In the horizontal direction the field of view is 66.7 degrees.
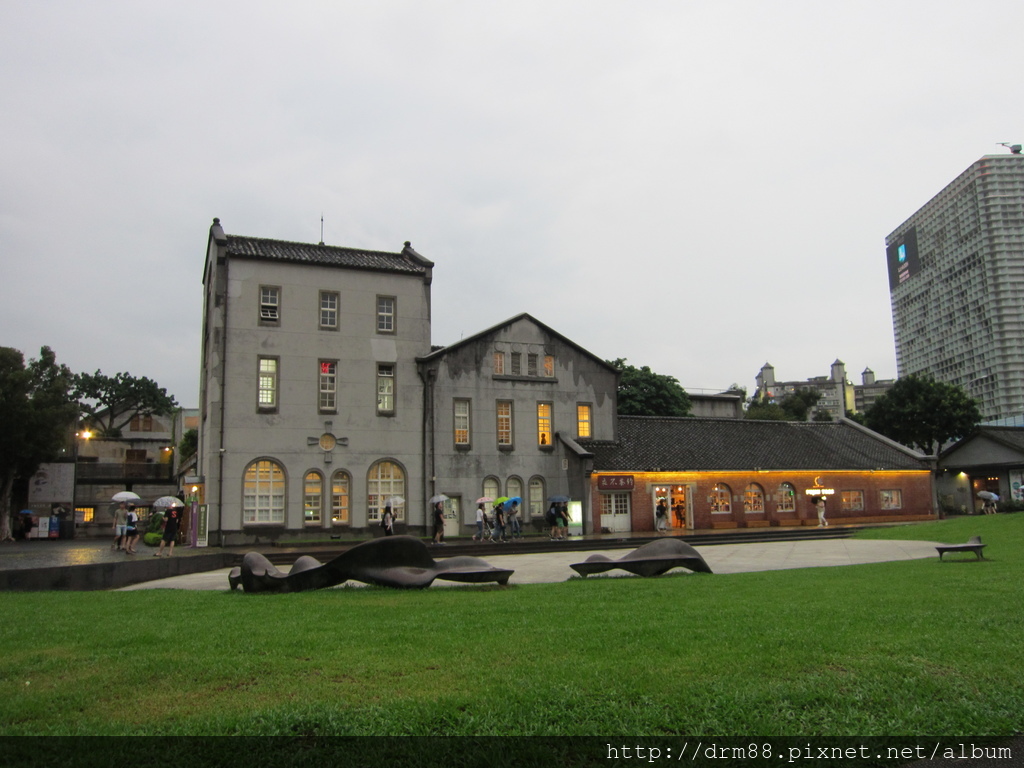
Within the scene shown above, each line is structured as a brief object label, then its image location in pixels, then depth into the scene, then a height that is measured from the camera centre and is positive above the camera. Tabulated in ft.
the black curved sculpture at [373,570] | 47.09 -4.61
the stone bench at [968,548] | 57.21 -4.77
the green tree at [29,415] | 129.18 +14.62
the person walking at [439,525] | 100.80 -4.11
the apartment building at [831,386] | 458.58 +64.52
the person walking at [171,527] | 74.95 -2.72
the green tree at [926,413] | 185.26 +16.65
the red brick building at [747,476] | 125.18 +1.87
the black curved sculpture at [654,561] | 53.62 -4.98
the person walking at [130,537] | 81.46 -4.01
